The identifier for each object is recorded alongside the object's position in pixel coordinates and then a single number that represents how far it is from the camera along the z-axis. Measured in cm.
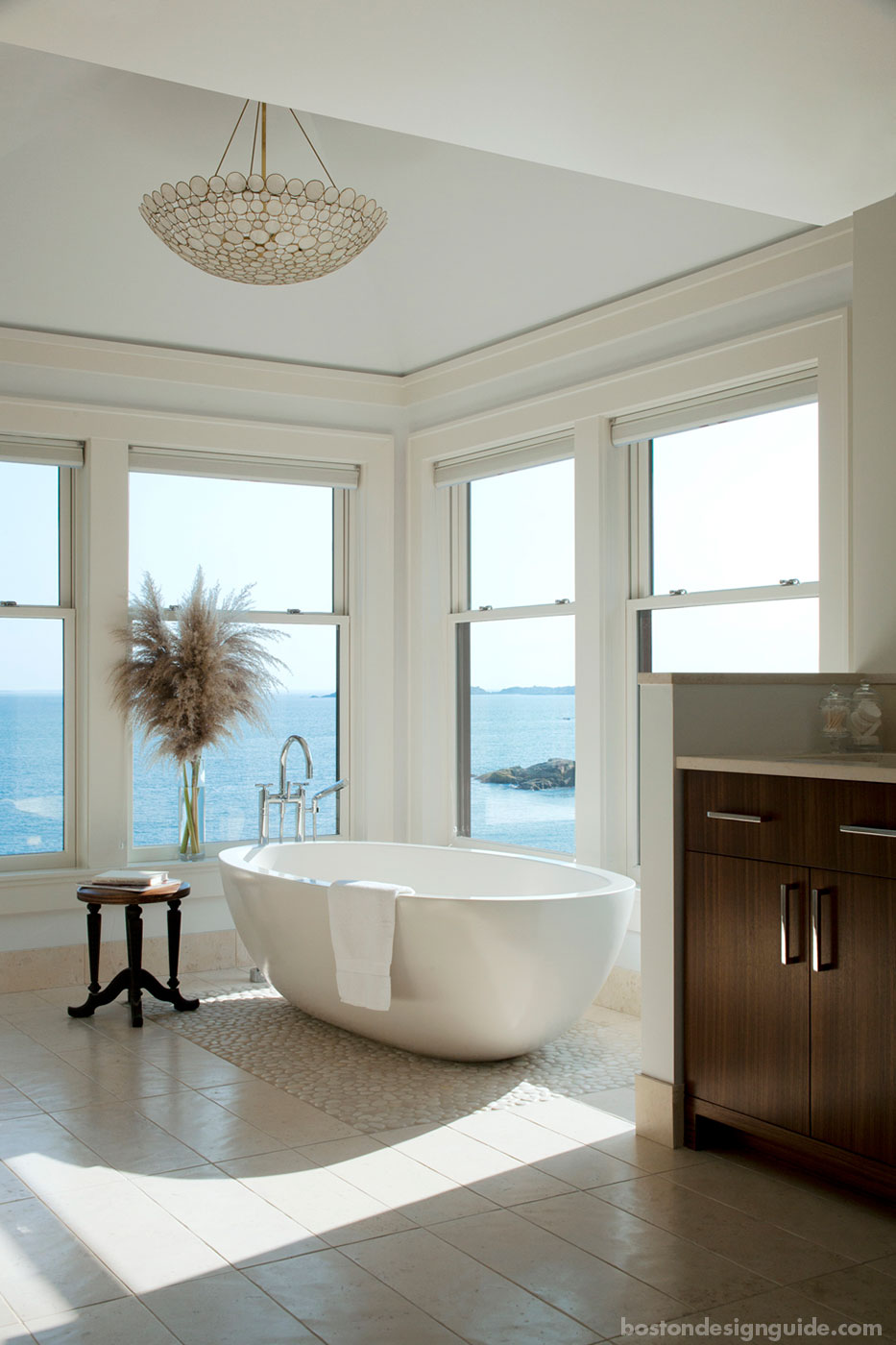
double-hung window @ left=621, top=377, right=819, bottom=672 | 396
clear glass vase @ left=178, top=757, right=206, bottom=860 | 525
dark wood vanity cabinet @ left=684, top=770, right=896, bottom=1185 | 266
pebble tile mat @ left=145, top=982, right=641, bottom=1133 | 350
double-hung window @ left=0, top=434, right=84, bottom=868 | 506
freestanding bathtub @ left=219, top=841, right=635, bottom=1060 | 362
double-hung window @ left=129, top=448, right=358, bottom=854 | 536
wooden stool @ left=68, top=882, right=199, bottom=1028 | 446
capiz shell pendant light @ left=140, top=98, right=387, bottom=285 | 365
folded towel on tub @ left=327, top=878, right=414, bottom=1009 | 374
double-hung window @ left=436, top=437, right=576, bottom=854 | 499
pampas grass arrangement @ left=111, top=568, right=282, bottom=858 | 502
